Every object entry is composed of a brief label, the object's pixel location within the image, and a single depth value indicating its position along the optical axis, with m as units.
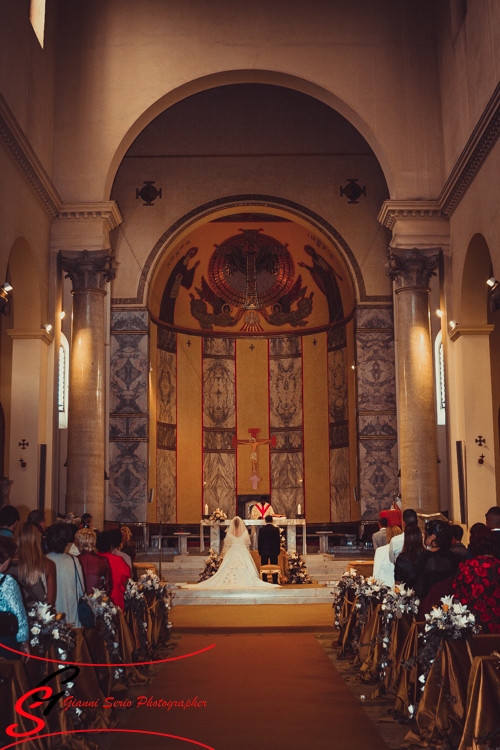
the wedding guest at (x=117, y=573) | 6.78
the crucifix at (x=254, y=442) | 22.05
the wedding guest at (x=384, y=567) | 7.32
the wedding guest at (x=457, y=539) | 7.33
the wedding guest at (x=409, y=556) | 5.91
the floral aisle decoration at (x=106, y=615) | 5.84
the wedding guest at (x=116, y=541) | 6.77
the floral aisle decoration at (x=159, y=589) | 8.18
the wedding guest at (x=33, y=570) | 4.89
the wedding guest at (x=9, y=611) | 4.35
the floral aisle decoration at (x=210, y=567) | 14.54
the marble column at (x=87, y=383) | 13.41
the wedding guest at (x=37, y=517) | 7.60
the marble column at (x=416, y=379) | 13.22
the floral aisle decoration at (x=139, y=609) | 7.41
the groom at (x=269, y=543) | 14.15
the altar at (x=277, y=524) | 16.73
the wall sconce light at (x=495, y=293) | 10.24
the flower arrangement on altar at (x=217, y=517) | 17.05
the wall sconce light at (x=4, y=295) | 10.16
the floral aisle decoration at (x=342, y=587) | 8.24
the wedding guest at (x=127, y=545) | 7.71
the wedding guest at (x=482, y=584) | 4.92
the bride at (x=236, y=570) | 13.30
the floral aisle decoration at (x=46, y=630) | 4.82
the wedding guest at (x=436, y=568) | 5.57
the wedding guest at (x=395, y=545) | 7.20
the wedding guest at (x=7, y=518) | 7.16
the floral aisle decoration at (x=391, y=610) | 5.82
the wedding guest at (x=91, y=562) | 6.14
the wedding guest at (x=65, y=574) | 5.29
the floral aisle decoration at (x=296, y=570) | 14.53
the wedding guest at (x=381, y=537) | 10.94
